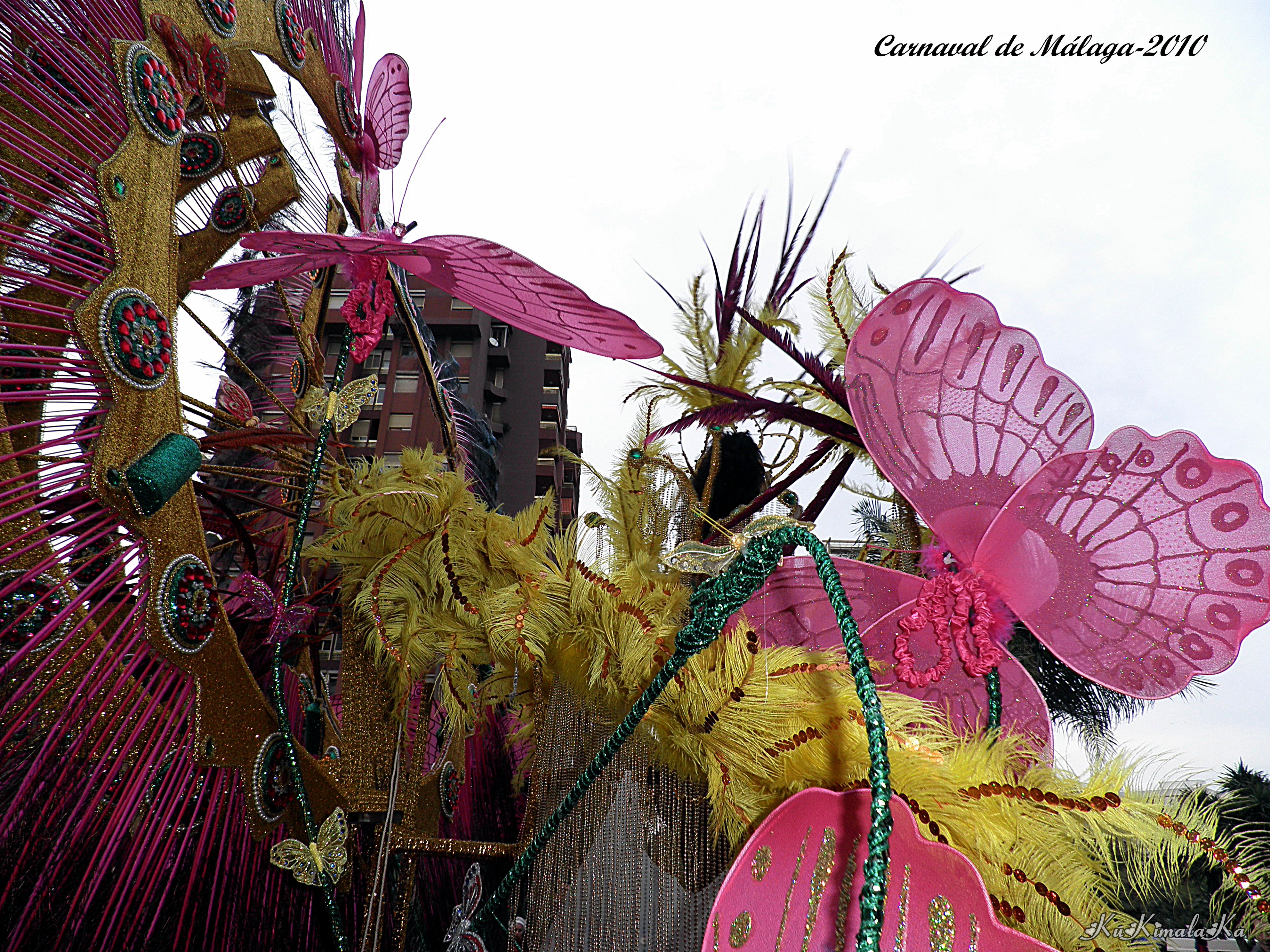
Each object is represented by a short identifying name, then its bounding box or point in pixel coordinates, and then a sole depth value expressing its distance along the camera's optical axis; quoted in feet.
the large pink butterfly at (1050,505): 4.56
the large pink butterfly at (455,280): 5.40
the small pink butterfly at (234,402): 7.96
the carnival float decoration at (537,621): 3.72
